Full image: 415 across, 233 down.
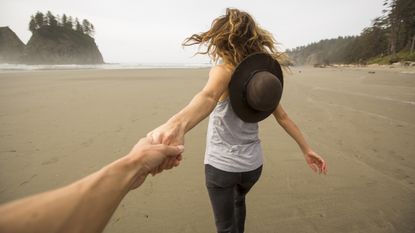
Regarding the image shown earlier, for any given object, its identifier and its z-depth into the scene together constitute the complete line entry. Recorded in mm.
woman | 1421
